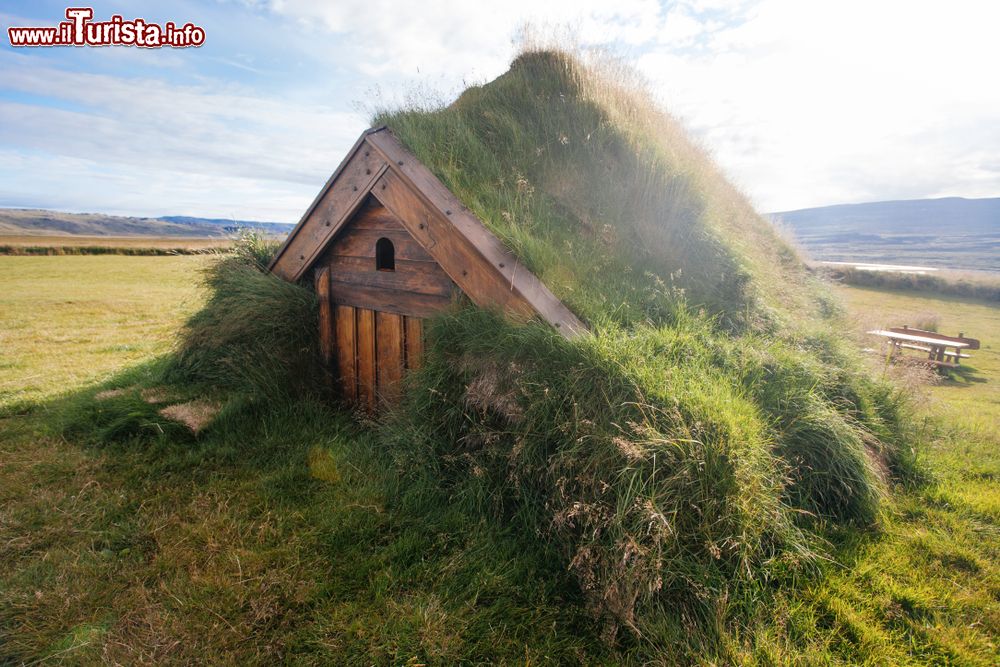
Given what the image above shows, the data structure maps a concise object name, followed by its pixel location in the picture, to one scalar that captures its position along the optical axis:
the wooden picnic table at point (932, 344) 10.66
